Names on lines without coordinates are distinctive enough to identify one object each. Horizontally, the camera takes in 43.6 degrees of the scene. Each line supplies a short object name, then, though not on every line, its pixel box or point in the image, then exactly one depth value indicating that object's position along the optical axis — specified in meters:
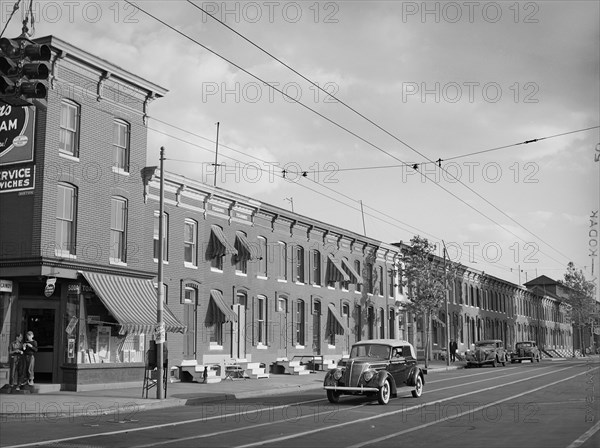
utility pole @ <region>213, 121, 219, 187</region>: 37.97
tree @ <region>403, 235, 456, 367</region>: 52.25
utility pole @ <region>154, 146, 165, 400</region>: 22.66
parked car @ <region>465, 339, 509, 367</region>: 54.09
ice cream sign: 25.19
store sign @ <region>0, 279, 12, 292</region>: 24.50
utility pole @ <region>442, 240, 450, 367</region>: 50.69
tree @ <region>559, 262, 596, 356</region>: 88.06
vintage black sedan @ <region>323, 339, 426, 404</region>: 21.64
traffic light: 11.51
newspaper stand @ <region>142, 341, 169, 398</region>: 23.09
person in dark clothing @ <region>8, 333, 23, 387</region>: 23.88
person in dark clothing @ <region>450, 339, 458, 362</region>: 59.41
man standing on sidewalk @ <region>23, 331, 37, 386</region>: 23.95
